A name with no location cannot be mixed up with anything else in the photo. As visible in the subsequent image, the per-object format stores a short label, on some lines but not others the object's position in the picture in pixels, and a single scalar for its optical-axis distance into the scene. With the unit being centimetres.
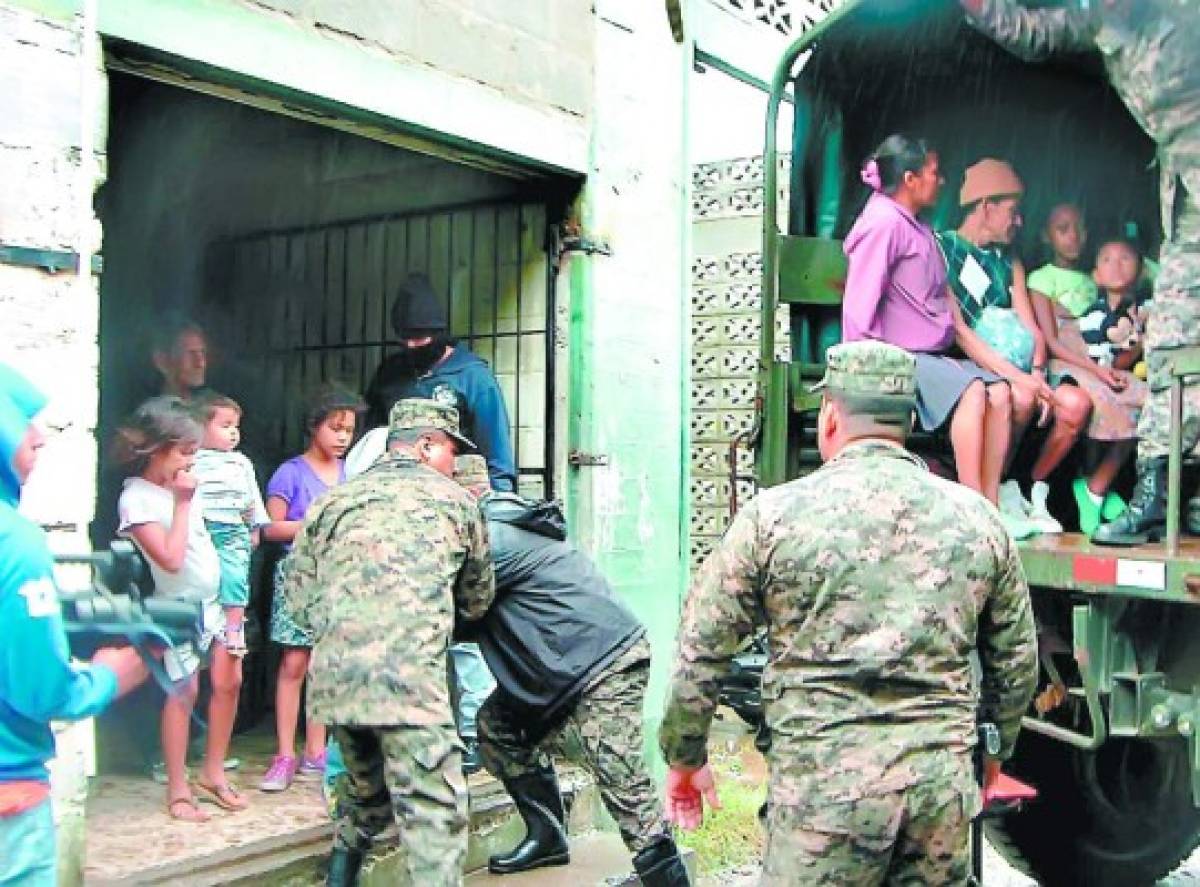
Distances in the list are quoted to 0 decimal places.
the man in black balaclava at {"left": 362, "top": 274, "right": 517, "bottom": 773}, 552
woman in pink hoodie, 473
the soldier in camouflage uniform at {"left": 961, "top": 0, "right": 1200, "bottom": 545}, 437
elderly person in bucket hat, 495
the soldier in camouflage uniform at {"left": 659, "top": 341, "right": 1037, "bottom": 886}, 299
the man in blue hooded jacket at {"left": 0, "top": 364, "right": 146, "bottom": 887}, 261
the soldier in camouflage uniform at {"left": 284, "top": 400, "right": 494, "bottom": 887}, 382
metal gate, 588
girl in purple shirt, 517
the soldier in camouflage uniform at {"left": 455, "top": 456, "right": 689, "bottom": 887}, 439
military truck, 421
